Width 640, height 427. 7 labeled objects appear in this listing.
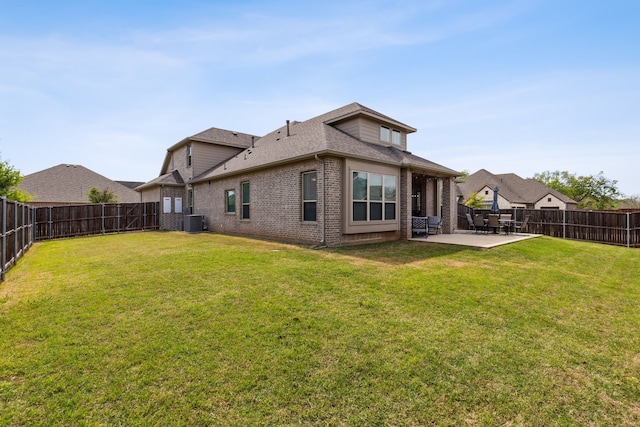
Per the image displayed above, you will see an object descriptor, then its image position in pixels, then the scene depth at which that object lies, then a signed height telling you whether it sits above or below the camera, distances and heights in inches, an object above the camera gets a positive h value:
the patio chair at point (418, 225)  502.6 -28.7
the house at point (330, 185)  403.9 +40.9
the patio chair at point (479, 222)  542.3 -25.8
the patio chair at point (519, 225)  559.9 -37.4
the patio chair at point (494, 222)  529.7 -24.0
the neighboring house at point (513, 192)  1457.9 +88.5
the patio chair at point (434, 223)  522.3 -25.3
